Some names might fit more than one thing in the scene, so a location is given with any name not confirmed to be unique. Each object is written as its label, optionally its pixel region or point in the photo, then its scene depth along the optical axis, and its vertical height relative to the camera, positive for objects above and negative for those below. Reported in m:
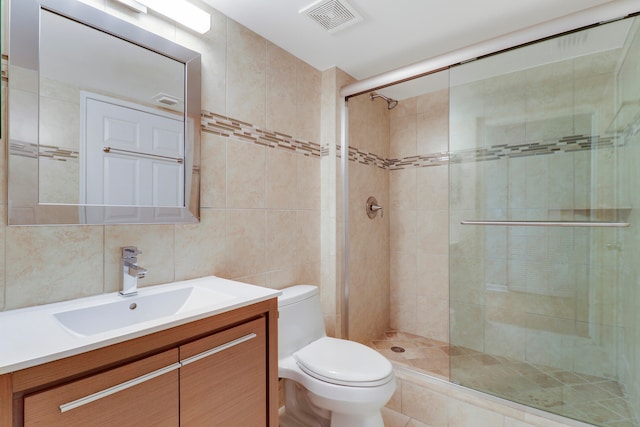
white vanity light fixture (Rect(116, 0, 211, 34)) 1.25 +0.83
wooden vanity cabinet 0.69 -0.44
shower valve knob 2.53 +0.04
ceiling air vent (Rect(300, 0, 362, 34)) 1.52 +0.99
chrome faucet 1.17 -0.23
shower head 2.56 +0.95
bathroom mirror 1.02 +0.34
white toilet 1.35 -0.72
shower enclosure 1.42 -0.06
